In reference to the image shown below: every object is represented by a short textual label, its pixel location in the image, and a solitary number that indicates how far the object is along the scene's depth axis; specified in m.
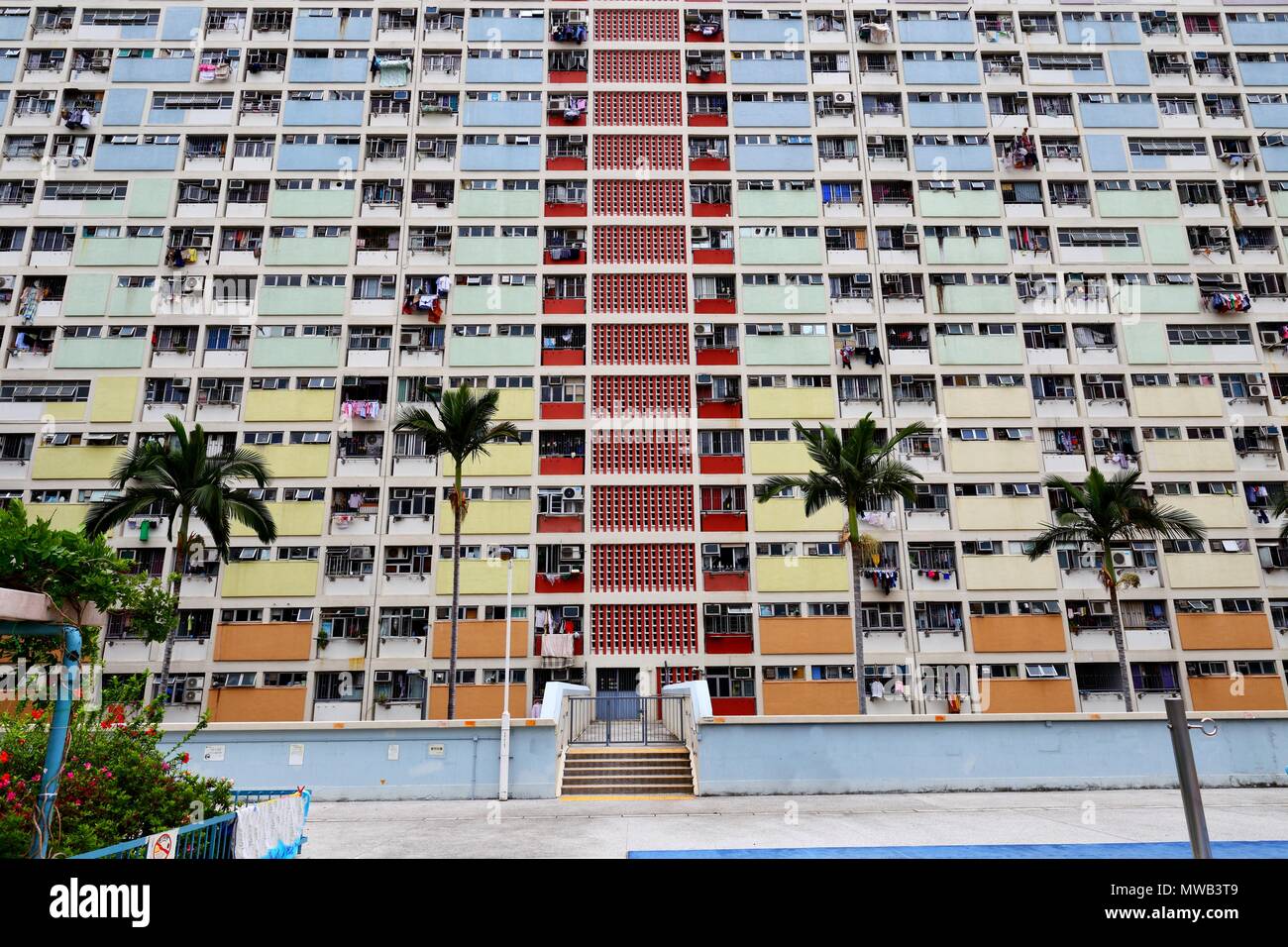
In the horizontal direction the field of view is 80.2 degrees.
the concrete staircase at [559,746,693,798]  19.78
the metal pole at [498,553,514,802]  19.34
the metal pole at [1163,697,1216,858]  6.93
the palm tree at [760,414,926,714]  25.45
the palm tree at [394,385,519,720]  26.84
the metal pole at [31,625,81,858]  6.72
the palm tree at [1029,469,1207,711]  27.72
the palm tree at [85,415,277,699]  25.19
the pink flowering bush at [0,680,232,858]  7.57
